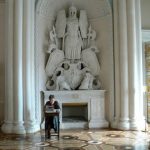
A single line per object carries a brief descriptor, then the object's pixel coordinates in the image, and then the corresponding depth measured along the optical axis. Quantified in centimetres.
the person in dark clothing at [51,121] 698
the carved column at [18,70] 768
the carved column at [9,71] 775
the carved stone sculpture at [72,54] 875
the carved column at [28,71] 781
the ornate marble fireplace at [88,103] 839
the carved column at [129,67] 805
